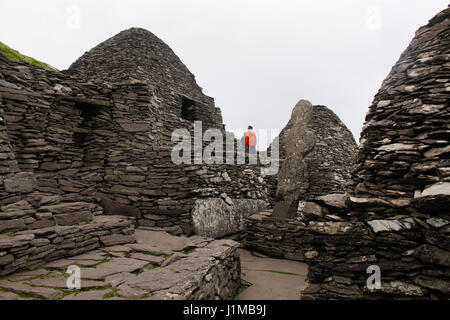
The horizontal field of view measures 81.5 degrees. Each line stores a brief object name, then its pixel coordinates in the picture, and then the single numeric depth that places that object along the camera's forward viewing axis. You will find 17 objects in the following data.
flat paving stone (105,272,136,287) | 3.67
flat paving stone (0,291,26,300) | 3.10
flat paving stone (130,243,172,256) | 5.17
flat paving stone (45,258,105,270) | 4.23
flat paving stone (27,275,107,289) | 3.54
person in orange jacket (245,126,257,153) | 13.40
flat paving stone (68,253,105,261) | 4.68
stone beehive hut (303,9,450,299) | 3.47
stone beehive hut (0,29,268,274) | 5.05
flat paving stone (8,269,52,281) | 3.72
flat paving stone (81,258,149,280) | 3.95
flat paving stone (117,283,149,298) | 3.29
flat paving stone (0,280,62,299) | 3.22
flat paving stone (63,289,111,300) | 3.21
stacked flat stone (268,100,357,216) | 8.90
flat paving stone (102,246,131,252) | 5.23
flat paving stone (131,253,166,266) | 4.62
